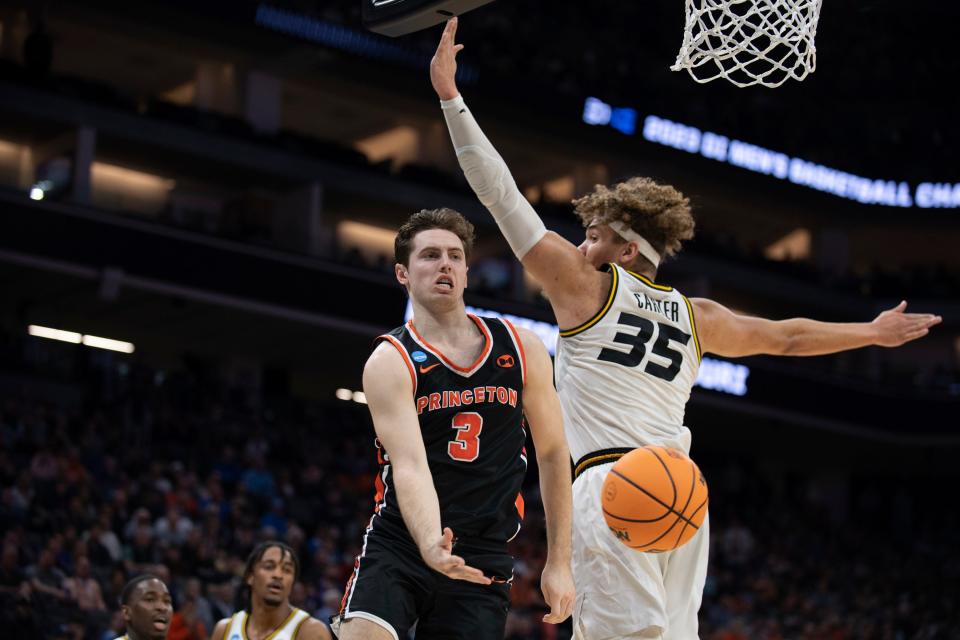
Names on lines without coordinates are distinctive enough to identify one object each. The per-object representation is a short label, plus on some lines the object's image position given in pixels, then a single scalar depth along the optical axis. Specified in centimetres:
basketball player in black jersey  476
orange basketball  520
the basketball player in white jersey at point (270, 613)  791
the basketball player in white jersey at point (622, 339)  546
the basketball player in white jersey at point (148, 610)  781
